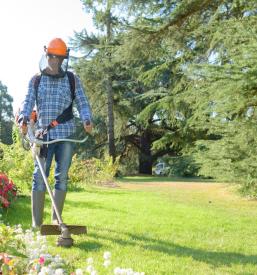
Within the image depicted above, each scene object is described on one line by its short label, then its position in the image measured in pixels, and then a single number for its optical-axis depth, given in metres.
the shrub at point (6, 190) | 6.01
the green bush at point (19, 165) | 10.02
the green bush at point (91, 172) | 13.40
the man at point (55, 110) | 4.62
